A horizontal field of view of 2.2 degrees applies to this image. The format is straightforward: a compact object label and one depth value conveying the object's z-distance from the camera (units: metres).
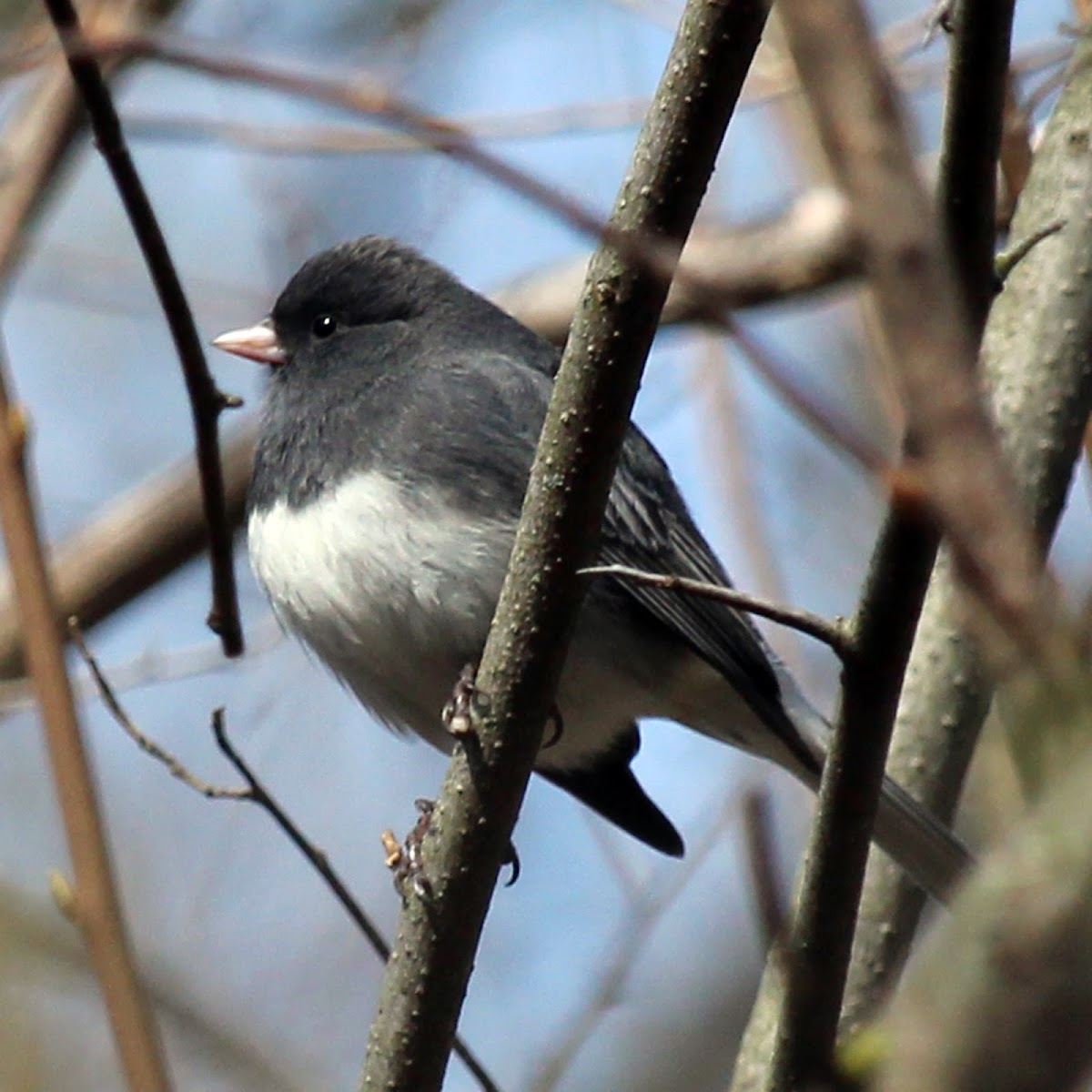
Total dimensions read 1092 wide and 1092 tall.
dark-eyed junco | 3.55
